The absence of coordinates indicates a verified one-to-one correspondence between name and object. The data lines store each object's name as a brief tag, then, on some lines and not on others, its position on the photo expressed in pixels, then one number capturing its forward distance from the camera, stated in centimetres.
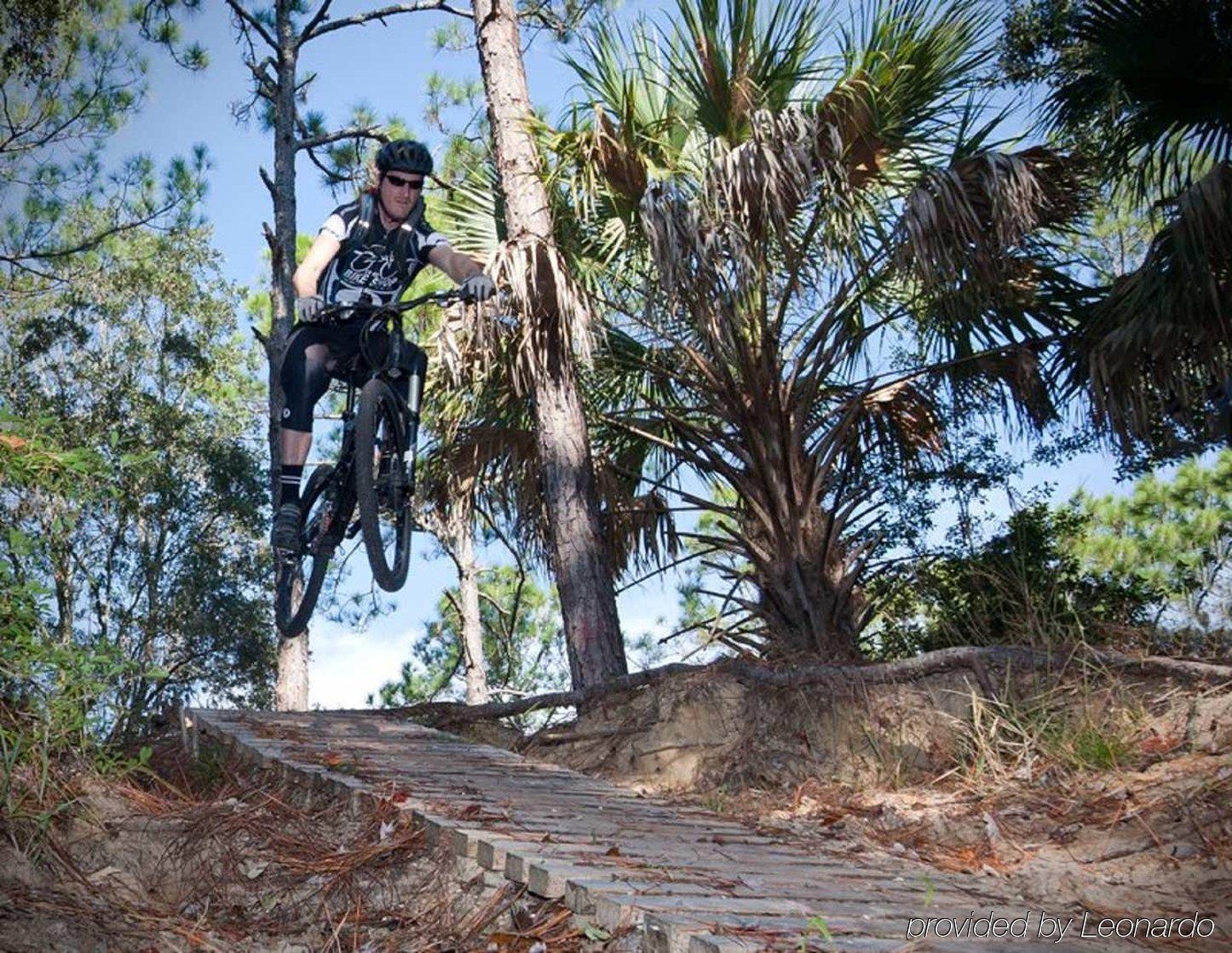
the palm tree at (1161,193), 682
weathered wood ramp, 310
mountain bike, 604
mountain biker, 595
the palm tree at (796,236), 727
